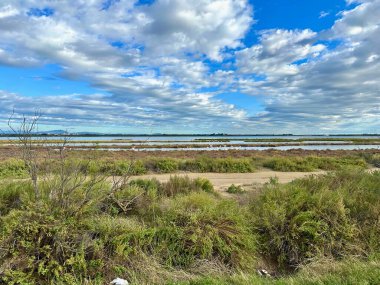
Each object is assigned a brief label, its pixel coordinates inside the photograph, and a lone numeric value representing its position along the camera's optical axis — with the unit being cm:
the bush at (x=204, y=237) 645
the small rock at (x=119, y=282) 546
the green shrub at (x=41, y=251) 534
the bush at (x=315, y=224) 709
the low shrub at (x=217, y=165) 2491
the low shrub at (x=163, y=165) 2364
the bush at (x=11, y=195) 770
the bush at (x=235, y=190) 1385
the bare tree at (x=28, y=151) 580
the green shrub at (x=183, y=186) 1192
